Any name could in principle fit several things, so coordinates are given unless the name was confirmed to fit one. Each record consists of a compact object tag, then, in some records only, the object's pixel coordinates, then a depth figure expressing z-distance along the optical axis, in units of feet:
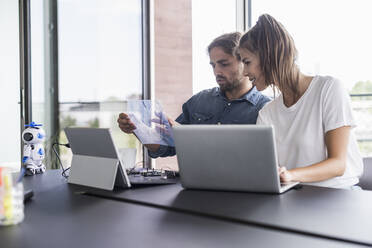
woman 5.04
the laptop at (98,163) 4.34
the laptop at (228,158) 3.78
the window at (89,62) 10.89
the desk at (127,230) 2.52
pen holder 2.83
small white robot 5.64
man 7.05
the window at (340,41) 9.45
